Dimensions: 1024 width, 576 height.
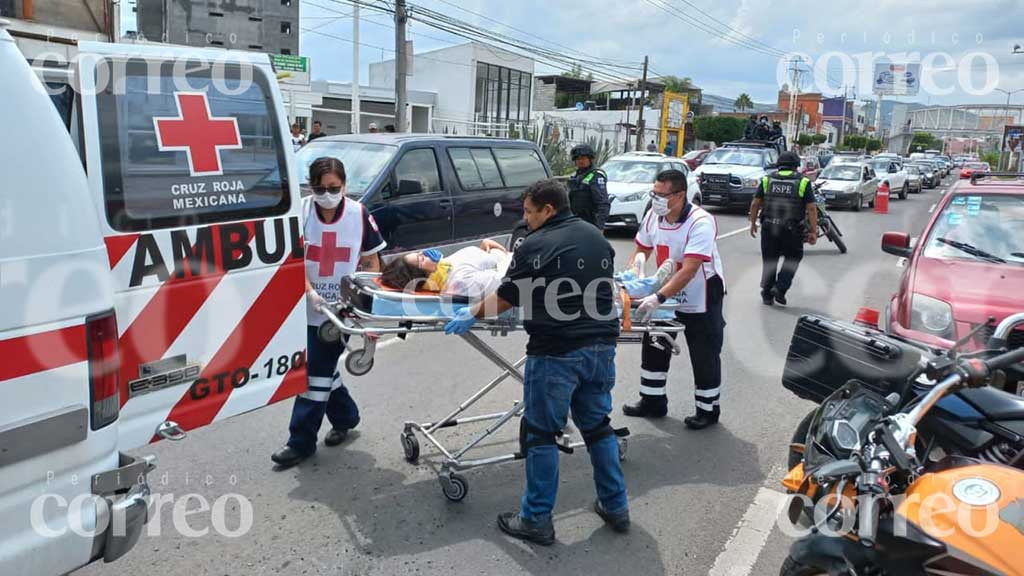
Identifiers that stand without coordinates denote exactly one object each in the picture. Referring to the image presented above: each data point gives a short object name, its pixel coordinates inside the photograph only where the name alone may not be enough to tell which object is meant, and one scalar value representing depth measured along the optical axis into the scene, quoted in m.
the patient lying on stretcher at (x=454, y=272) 3.82
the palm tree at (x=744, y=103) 82.88
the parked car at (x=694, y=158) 29.61
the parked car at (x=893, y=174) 26.94
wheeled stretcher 3.73
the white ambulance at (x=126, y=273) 2.13
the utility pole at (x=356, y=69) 20.06
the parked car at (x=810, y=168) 21.54
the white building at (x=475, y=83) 38.09
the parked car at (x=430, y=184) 7.86
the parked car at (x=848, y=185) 20.83
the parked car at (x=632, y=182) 13.69
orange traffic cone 21.12
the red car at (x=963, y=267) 4.81
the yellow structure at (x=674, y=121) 35.72
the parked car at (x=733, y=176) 18.12
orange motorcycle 2.11
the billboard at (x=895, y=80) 51.05
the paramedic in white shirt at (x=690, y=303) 4.76
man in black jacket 3.37
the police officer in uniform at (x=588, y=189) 9.50
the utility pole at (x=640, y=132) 34.03
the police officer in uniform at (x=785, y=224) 8.83
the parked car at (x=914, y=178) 30.86
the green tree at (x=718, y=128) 49.53
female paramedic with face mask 4.20
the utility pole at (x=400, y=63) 18.47
